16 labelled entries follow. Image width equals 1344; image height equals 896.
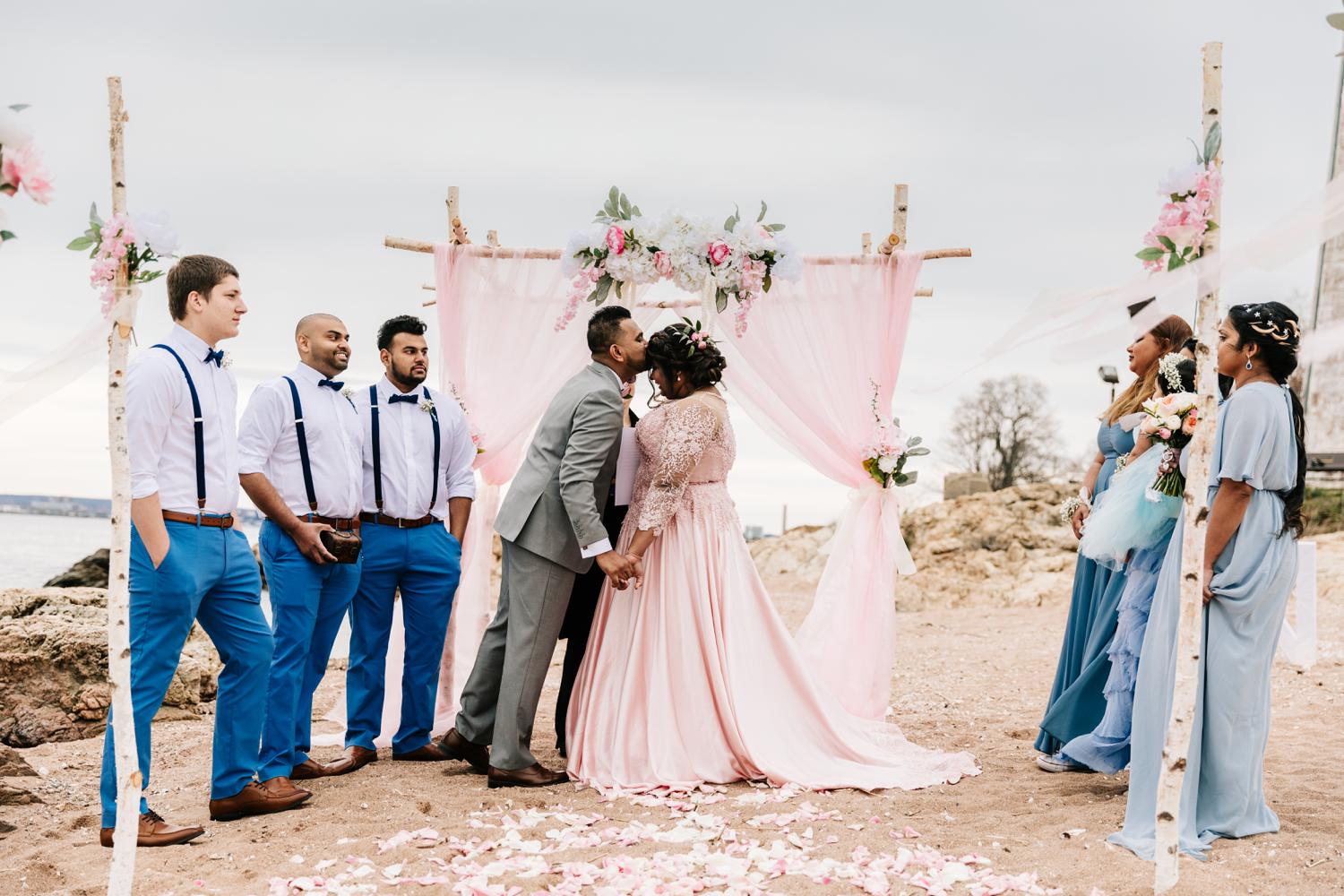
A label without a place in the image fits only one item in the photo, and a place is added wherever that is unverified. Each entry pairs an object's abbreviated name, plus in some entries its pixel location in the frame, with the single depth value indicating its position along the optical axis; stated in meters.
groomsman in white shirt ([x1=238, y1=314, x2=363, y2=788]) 4.51
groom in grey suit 4.57
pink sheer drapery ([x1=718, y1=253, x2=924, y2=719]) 6.27
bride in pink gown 4.64
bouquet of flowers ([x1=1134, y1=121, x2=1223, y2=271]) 3.33
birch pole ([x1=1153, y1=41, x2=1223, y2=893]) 3.27
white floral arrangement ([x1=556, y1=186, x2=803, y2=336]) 5.46
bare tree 24.41
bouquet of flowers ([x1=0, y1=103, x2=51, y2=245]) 2.80
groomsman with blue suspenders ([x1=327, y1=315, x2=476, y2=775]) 5.11
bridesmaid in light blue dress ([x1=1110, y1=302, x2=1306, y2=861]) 3.74
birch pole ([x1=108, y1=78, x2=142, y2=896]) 3.14
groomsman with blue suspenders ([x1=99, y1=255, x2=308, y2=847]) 3.70
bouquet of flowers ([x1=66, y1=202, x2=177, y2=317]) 3.26
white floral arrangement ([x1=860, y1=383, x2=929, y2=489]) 6.17
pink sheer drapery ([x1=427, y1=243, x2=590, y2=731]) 6.24
